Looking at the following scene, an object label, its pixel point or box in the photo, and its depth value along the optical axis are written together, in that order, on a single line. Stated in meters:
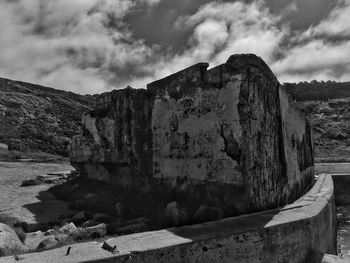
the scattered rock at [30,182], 10.03
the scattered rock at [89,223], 5.35
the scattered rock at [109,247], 2.88
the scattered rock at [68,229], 4.74
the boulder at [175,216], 4.24
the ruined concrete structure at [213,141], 4.37
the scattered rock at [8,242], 3.56
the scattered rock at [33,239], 4.39
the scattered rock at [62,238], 4.01
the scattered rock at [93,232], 4.48
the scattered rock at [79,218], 5.82
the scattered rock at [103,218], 5.59
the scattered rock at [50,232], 4.85
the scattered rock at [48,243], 3.78
